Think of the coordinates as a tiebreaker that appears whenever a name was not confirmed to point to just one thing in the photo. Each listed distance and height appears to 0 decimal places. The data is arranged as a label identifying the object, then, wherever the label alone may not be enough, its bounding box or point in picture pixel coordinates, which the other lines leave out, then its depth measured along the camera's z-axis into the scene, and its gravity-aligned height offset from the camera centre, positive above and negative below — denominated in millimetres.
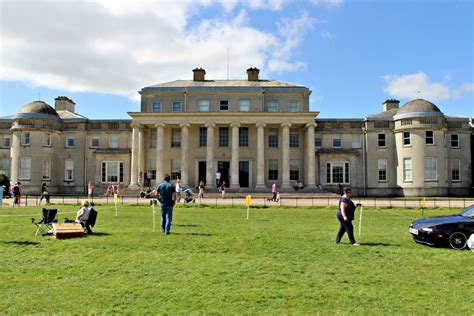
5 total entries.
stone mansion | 48375 +4153
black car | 12695 -1532
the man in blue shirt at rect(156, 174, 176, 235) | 15202 -750
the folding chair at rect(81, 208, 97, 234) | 15266 -1498
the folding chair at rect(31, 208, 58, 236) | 15406 -1383
